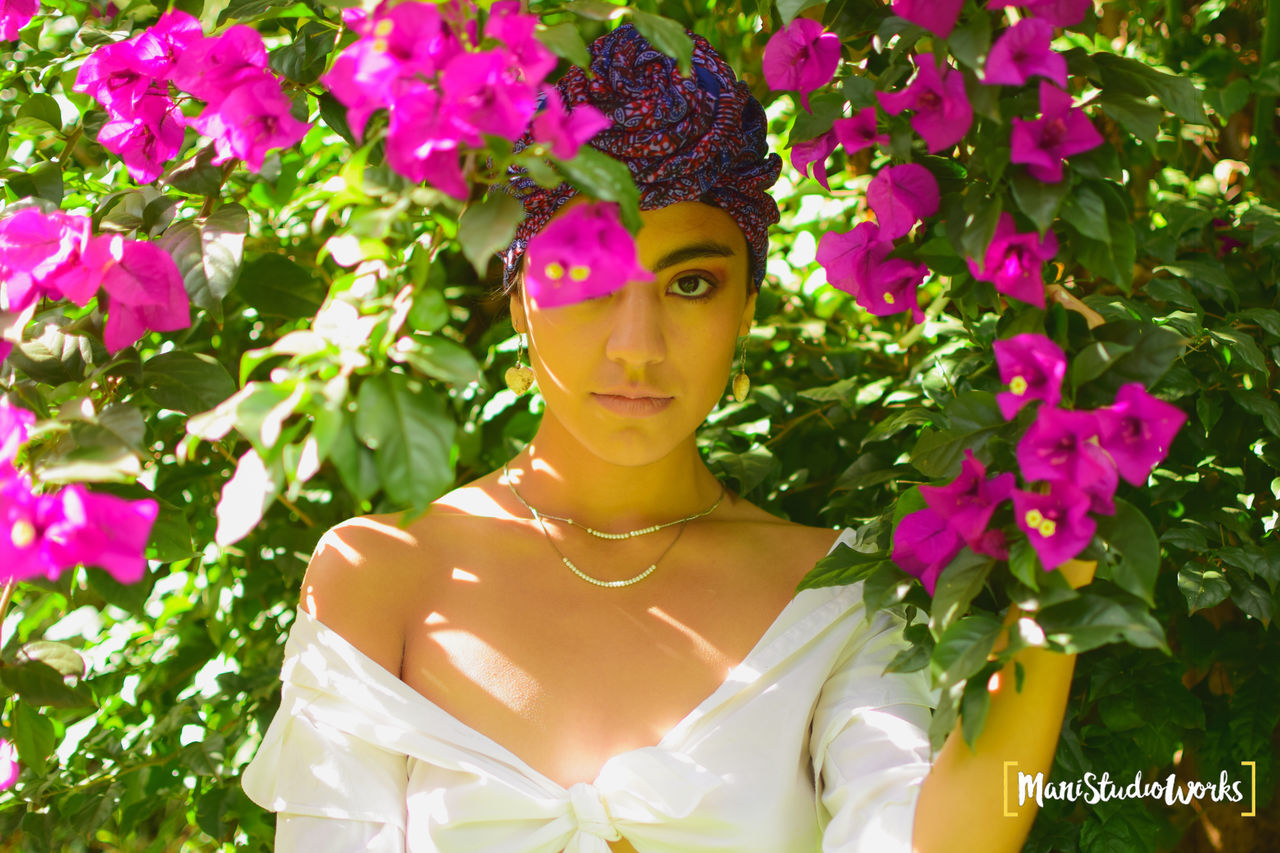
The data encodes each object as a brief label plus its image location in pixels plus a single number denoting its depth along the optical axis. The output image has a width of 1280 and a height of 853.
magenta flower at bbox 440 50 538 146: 0.76
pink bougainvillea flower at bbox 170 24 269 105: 1.01
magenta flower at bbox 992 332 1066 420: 0.88
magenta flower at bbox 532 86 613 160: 0.79
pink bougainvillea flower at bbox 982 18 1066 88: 0.87
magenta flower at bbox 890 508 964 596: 1.02
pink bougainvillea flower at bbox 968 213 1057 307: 0.94
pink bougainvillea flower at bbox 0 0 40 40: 1.25
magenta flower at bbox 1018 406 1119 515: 0.85
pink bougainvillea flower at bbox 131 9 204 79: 1.09
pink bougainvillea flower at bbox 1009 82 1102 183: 0.91
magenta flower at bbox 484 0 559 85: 0.79
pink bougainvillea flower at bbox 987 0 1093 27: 0.90
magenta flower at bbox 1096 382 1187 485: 0.86
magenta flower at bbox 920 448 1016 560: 0.93
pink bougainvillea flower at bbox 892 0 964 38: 0.91
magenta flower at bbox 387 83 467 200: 0.77
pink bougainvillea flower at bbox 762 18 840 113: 1.07
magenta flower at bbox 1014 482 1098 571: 0.86
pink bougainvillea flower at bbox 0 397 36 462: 0.86
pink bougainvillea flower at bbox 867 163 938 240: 1.04
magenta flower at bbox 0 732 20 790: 1.16
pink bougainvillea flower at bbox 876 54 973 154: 0.94
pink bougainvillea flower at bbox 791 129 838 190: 1.12
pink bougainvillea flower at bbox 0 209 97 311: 0.95
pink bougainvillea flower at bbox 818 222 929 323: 1.13
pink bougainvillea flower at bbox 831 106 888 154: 1.05
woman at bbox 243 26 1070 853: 1.34
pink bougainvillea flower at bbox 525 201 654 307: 0.81
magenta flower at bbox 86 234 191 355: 0.96
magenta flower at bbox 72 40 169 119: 1.12
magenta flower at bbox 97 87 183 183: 1.14
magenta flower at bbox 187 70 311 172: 1.01
